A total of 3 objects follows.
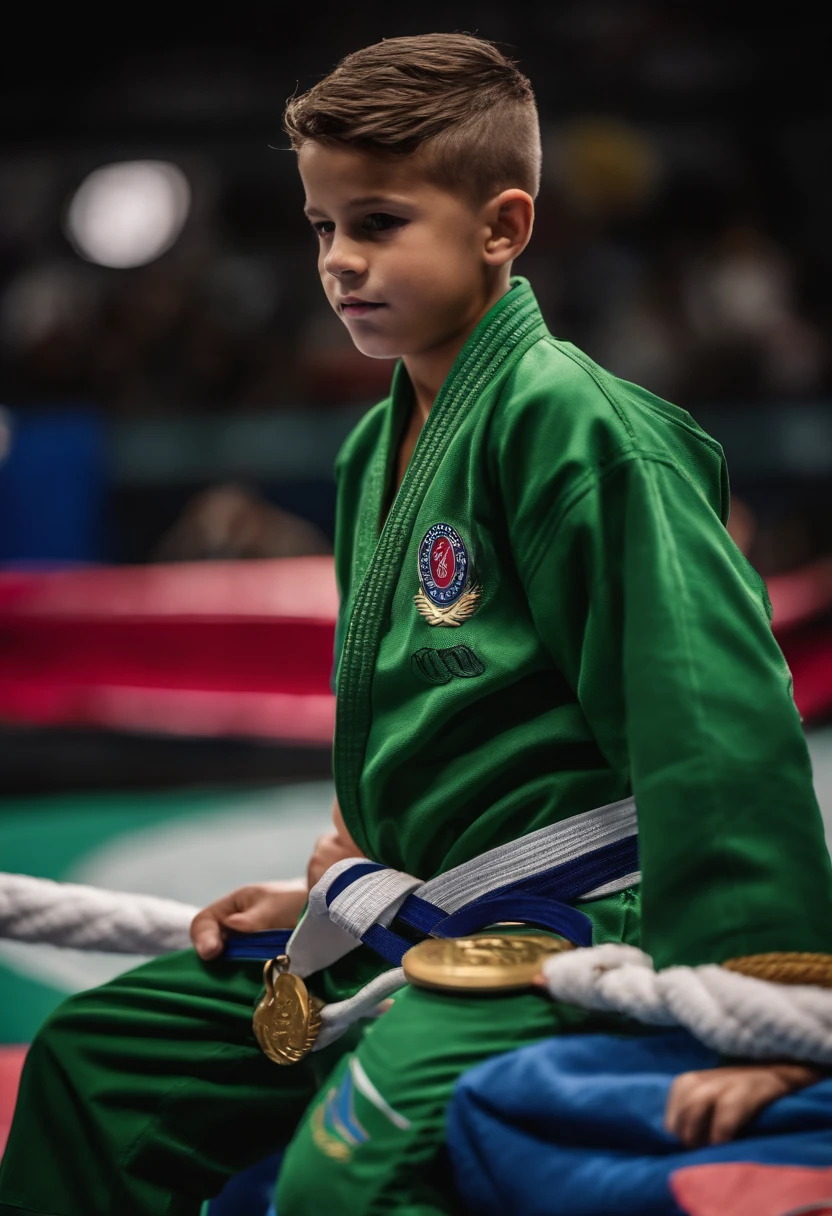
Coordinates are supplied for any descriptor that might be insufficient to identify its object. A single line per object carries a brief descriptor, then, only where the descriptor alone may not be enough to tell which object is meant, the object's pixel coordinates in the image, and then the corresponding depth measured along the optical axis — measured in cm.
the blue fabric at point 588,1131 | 318
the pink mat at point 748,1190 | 315
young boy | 326
